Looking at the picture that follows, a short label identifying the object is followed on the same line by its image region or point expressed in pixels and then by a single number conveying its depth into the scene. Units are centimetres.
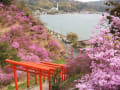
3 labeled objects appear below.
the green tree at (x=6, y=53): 652
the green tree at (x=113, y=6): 776
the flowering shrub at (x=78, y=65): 377
